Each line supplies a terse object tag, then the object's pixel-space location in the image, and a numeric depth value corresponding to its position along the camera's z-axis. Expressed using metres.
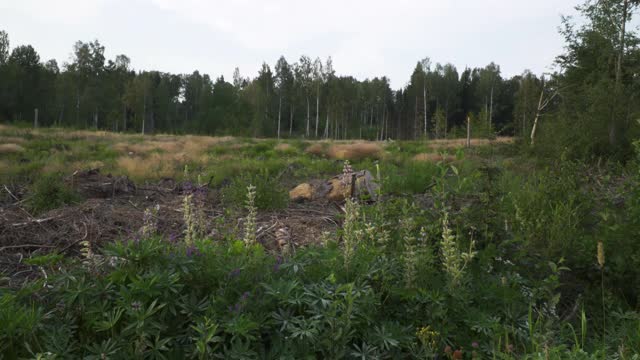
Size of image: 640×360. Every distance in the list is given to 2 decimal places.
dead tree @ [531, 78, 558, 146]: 14.51
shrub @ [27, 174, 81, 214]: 5.13
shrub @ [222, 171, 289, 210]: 5.31
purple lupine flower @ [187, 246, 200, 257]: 2.34
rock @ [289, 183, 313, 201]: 6.15
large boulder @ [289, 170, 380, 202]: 5.76
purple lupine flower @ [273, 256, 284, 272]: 2.51
